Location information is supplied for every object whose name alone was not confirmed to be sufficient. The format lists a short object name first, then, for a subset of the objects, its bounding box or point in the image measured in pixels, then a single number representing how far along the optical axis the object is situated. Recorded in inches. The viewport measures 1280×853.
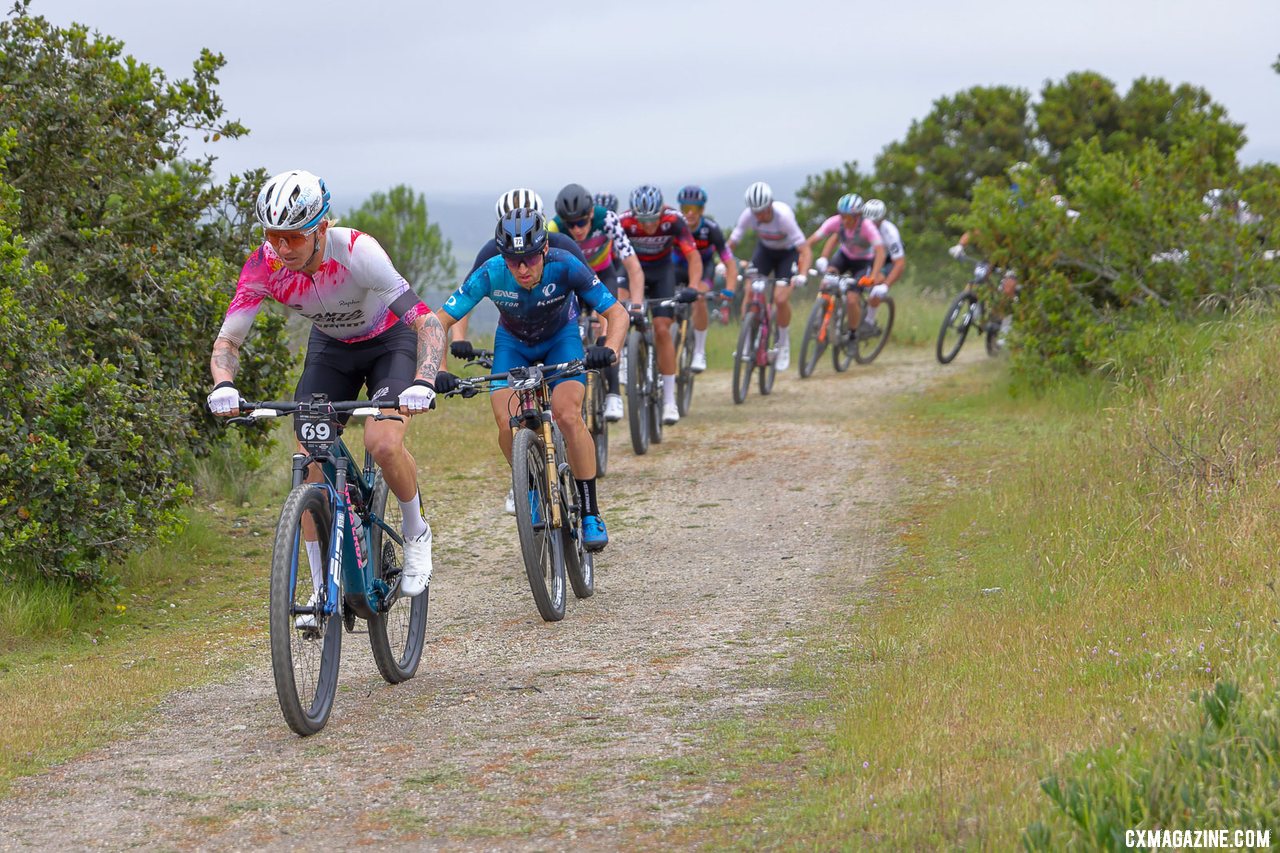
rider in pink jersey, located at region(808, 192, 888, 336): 1464.1
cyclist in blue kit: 650.8
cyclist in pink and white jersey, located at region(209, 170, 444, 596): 482.0
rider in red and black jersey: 1107.9
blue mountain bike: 446.9
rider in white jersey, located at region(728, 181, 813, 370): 1320.1
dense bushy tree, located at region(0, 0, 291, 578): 634.2
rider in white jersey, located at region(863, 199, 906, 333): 1492.4
